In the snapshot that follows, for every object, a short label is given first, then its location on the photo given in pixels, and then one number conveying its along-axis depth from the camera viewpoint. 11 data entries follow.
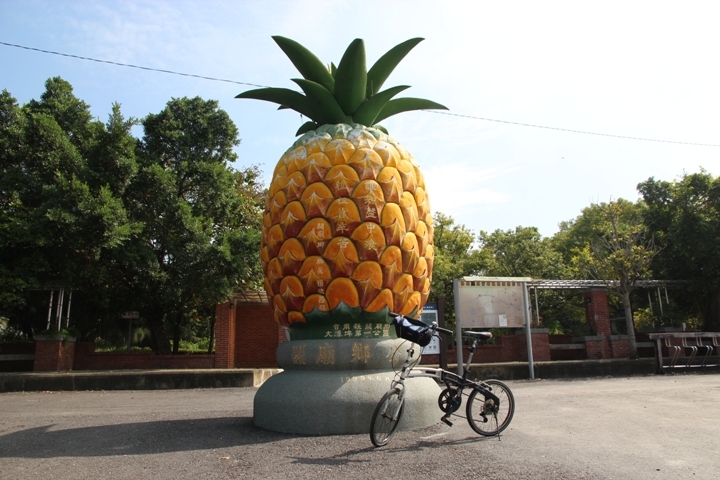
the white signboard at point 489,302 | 13.77
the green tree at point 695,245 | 17.95
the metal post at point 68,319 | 16.39
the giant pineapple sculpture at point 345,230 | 6.34
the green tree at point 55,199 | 14.41
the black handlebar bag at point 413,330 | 5.63
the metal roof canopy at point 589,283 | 16.42
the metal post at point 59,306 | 15.93
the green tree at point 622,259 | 16.77
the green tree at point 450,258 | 24.70
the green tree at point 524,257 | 28.00
